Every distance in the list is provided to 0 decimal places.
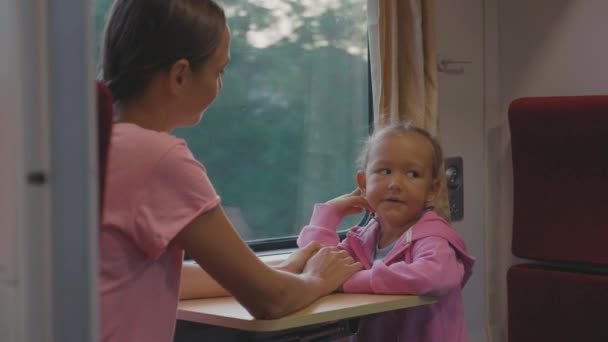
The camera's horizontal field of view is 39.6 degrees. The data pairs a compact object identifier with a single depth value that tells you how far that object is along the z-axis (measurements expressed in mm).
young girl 1998
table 1670
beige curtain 2660
